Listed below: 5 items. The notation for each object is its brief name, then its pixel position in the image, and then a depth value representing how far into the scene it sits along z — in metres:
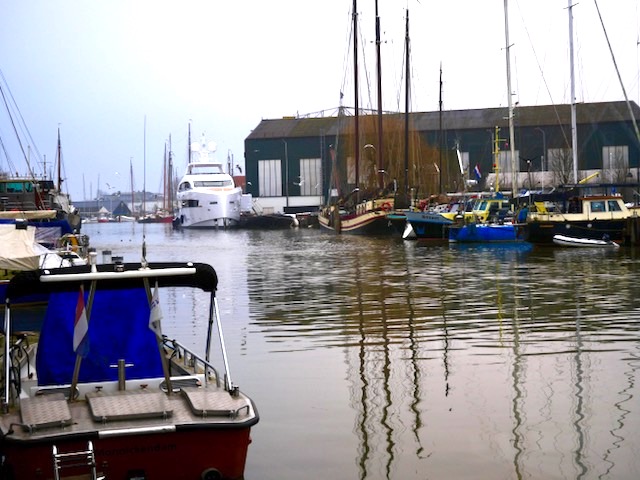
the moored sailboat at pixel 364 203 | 76.06
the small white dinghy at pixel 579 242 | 51.91
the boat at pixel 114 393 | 9.85
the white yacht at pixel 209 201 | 116.88
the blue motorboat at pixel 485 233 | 55.31
